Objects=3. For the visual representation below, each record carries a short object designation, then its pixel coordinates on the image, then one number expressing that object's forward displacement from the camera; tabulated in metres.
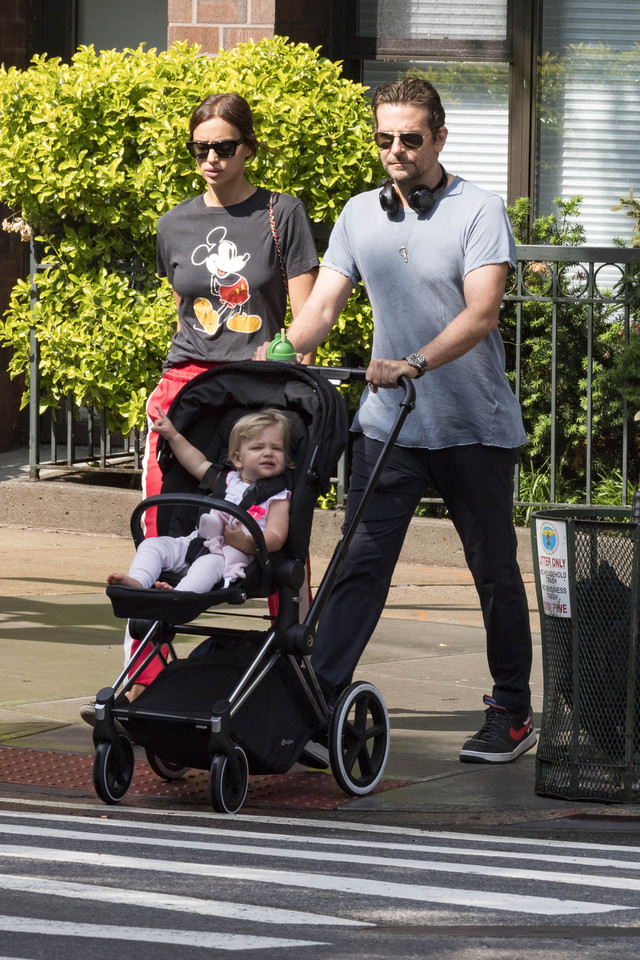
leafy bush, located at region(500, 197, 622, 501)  18.83
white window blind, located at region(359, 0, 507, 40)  23.06
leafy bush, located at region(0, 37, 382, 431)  18.47
